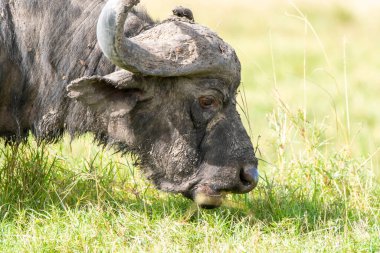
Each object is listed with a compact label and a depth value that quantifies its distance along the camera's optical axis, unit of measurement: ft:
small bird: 45.27
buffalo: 42.55
